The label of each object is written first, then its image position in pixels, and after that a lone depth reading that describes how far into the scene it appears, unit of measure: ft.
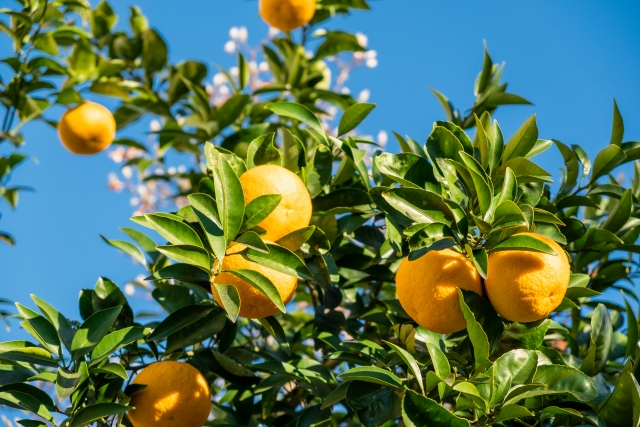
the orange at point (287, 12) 6.69
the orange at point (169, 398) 5.15
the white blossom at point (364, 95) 20.47
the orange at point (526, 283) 4.89
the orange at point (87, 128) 6.62
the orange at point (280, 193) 5.08
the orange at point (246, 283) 4.96
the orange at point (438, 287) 4.92
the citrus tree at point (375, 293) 4.91
